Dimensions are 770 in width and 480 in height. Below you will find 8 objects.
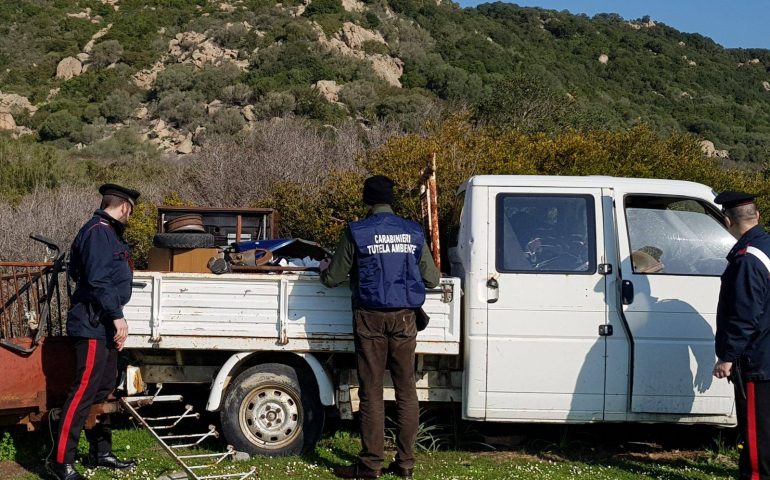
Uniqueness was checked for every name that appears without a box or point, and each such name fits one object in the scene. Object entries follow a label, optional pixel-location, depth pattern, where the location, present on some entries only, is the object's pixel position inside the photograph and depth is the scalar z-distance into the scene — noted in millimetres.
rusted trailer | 5406
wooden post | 6227
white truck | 5609
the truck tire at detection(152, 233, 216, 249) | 6539
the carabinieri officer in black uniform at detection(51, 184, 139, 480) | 5125
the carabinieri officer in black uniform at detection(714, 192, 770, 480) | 4719
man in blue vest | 5281
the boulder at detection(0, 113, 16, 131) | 37500
